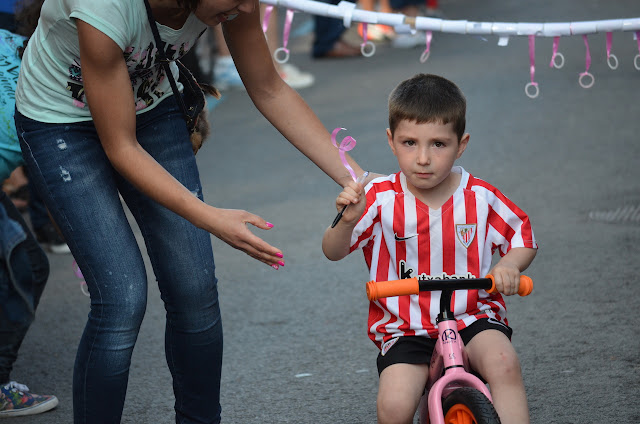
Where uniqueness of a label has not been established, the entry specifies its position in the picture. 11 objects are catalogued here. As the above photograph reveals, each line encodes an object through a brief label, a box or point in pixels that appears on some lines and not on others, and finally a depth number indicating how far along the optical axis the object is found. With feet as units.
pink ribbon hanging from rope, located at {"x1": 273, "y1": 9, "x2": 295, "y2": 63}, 28.62
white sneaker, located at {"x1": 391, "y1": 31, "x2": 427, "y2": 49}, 80.60
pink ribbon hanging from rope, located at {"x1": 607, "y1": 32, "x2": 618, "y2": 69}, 26.59
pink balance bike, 16.44
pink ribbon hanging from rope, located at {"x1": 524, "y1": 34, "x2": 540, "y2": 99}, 26.88
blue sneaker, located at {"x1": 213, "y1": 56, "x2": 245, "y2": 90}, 69.85
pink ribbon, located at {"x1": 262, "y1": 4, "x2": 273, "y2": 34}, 27.97
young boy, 18.33
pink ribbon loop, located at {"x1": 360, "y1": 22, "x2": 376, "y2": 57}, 28.35
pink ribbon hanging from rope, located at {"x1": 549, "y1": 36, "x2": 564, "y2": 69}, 26.62
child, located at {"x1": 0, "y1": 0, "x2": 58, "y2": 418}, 24.92
